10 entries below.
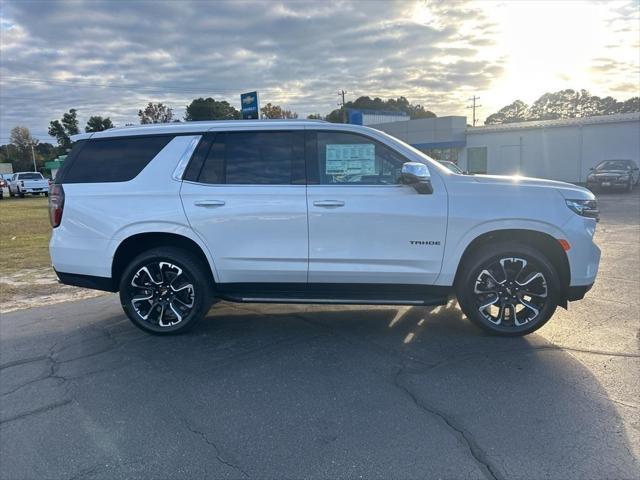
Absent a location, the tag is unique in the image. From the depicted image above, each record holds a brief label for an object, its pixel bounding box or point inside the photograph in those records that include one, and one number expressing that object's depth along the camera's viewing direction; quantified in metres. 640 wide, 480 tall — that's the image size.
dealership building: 28.34
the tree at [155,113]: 67.88
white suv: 4.52
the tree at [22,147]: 91.94
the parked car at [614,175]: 23.44
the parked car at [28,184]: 33.96
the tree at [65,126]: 89.75
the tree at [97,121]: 72.75
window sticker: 4.68
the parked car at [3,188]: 32.84
